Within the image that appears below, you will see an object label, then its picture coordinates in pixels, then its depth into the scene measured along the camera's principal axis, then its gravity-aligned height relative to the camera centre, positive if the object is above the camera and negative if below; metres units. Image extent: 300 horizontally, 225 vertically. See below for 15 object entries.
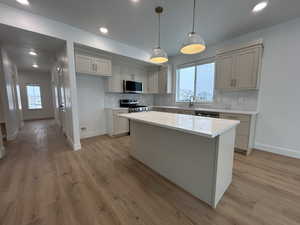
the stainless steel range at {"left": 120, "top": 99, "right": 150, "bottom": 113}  4.20 -0.27
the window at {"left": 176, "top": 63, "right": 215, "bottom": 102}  3.92 +0.55
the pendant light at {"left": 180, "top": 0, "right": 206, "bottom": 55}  1.68 +0.78
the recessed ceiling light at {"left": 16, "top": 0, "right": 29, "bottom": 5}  2.07 +1.63
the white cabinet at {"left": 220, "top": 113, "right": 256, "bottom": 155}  2.73 -0.75
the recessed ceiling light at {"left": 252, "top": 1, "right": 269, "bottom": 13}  2.10 +1.63
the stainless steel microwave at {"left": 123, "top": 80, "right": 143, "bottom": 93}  4.30 +0.44
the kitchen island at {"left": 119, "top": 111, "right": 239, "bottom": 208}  1.38 -0.72
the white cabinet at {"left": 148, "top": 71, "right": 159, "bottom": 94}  5.05 +0.68
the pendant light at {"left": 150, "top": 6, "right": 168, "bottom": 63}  2.17 +0.78
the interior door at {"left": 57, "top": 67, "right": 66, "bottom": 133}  3.66 +0.31
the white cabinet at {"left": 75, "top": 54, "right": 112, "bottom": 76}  3.25 +0.93
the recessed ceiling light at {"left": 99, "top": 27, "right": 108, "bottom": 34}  2.93 +1.67
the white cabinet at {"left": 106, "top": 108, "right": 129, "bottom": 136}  3.96 -0.81
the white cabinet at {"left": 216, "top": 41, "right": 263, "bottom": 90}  2.77 +0.76
